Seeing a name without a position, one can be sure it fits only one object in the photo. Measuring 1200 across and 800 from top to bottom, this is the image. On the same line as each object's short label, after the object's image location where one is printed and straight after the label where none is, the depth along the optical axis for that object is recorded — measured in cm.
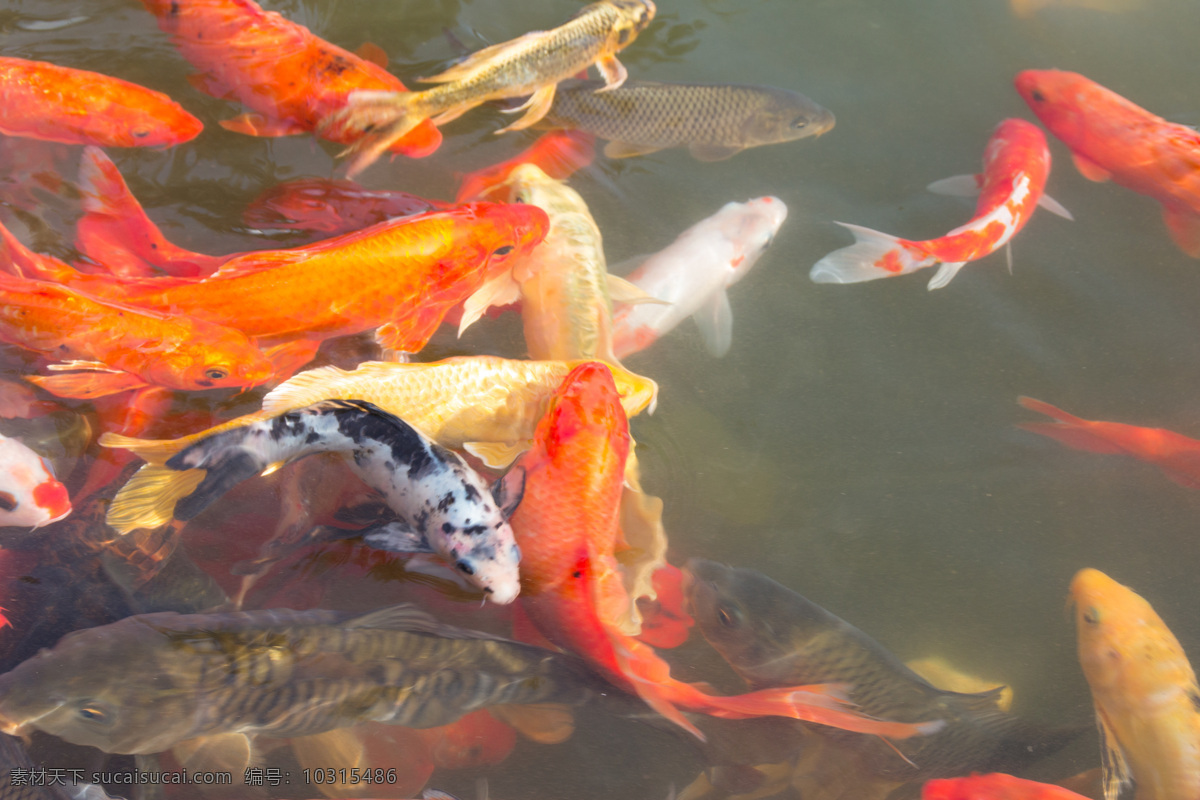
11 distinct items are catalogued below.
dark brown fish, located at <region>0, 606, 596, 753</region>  210
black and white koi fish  224
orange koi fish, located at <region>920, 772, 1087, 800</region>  248
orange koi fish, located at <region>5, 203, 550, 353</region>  253
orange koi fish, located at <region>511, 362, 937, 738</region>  239
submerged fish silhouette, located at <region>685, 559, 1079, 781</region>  261
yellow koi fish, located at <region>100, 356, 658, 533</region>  221
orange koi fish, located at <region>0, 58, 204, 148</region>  293
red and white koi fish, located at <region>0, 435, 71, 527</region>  238
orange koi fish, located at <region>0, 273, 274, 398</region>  240
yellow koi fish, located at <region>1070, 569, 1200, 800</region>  259
